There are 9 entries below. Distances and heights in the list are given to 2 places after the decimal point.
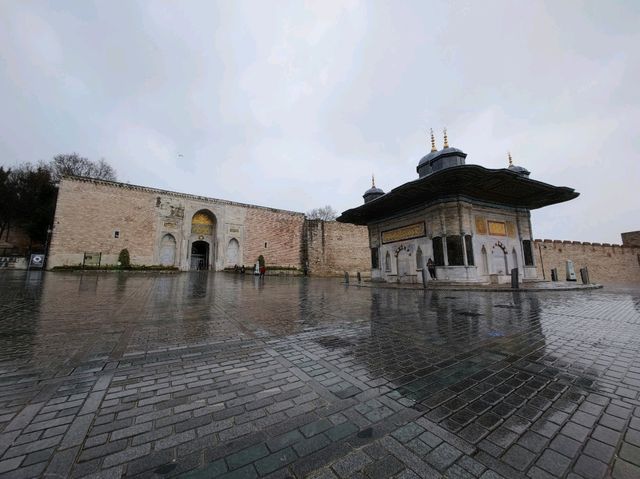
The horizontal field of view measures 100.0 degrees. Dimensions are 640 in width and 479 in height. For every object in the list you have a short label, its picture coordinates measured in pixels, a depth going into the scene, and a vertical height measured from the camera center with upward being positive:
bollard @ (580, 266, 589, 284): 13.37 -0.14
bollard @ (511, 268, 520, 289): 11.02 -0.27
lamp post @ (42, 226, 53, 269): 24.03 +2.03
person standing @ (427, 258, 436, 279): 14.45 +0.25
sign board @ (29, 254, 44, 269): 22.70 +1.08
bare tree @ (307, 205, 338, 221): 59.09 +13.09
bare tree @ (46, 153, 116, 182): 33.44 +13.67
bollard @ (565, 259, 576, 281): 15.77 +0.04
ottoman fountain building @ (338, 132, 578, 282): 13.41 +3.07
